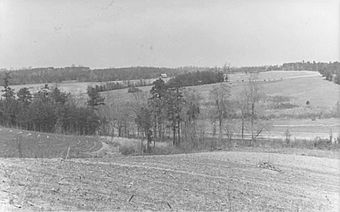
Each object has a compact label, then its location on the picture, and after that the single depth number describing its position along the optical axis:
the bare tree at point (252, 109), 61.89
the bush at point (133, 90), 90.00
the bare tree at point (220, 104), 67.45
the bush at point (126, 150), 38.93
